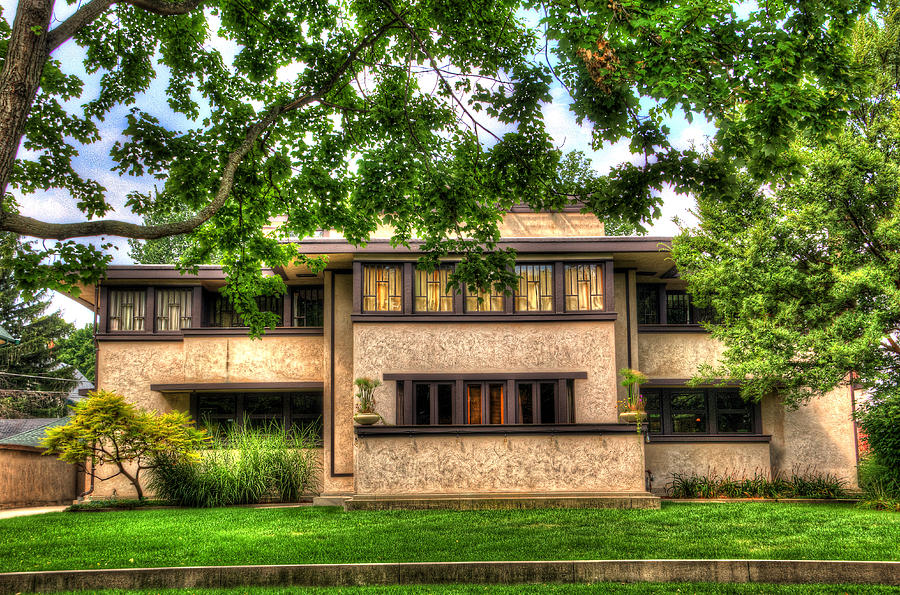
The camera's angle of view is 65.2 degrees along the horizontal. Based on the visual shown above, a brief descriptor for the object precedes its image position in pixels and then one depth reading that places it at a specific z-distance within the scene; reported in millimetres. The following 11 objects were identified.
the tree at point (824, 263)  15172
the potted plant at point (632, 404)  17000
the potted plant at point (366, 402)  17094
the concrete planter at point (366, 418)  17062
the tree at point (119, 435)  16906
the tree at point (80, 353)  56681
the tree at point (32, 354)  45438
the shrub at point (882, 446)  15312
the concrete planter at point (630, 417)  16906
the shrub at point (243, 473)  17234
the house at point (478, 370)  16828
